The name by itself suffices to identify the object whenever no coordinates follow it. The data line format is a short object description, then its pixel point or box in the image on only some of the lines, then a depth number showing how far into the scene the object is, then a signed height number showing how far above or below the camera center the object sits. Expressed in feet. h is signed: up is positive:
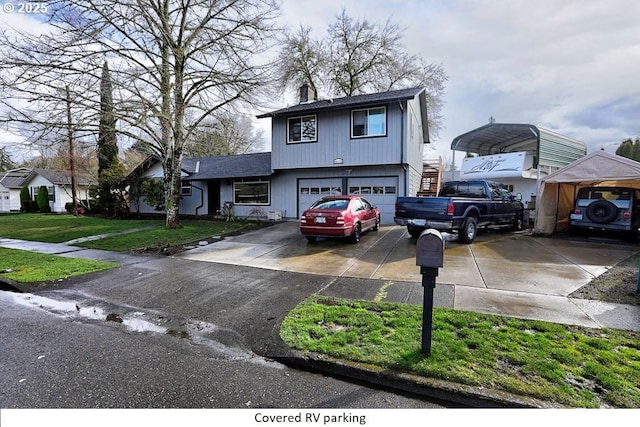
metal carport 50.75 +11.01
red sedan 30.30 -2.36
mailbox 9.96 -1.76
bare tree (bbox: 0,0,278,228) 35.29 +17.02
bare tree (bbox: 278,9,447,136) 82.74 +37.90
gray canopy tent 29.43 +2.02
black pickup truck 28.94 -1.26
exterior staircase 62.49 +4.09
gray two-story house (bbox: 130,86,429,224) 45.16 +6.11
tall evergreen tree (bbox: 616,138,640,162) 98.78 +17.09
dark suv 33.45 -1.23
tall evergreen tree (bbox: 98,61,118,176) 35.19 +9.36
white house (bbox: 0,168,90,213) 94.68 +1.79
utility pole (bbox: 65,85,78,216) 72.77 +4.61
